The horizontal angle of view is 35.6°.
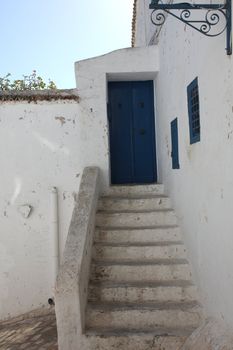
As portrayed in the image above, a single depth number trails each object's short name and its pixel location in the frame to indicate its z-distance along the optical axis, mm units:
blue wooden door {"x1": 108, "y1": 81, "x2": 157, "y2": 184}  7766
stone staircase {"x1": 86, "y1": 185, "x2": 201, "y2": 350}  4195
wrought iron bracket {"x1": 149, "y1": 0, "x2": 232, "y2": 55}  3023
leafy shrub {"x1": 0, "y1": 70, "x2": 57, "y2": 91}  21292
